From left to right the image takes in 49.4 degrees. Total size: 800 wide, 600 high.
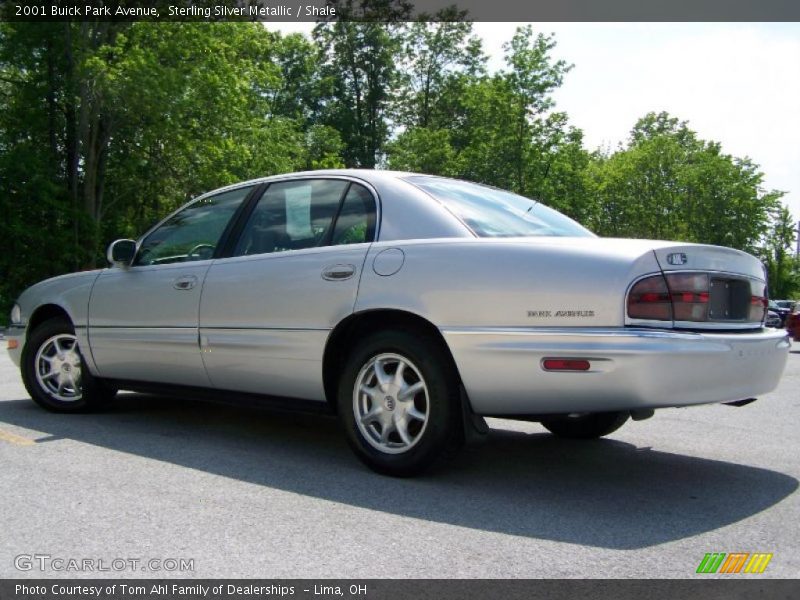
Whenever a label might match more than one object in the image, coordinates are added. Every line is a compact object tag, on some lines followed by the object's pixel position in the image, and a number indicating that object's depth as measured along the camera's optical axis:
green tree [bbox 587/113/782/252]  48.69
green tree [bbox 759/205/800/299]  53.30
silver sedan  3.83
